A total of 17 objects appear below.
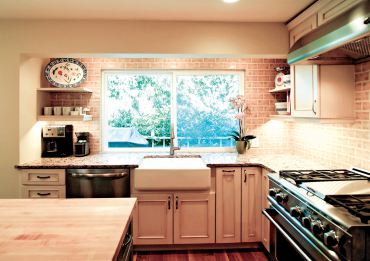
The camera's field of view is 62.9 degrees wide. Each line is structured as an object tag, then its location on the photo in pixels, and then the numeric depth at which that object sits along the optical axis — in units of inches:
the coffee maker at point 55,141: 131.9
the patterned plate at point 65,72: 132.8
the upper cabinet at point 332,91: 93.9
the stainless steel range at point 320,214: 50.7
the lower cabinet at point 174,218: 113.0
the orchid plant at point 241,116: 138.6
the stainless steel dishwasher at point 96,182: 112.7
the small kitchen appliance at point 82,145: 132.8
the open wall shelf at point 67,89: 125.0
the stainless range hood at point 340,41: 53.4
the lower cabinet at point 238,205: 115.0
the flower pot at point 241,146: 137.8
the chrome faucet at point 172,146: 137.1
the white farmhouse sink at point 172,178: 109.0
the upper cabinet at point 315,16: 84.4
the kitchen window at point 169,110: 146.4
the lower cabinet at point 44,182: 113.4
